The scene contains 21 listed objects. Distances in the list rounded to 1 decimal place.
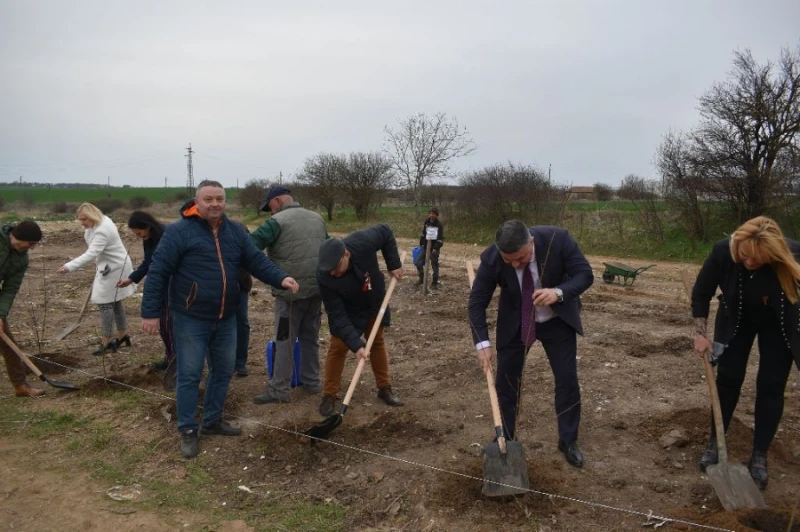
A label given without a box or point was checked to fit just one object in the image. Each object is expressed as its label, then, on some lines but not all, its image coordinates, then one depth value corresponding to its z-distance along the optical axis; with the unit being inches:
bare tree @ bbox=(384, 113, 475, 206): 1184.8
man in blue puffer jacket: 156.2
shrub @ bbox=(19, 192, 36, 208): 1658.1
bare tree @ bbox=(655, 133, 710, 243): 677.3
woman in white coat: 242.2
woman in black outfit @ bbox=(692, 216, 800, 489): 127.6
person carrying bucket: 445.4
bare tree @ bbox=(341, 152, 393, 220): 1140.5
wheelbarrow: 453.1
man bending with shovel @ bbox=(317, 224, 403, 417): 174.4
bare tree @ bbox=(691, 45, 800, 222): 616.1
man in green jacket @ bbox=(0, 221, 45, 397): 197.5
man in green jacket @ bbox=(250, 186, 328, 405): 196.1
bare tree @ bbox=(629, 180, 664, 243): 723.4
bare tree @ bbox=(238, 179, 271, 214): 1436.3
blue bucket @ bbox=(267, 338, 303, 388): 205.5
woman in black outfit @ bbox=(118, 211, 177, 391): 210.2
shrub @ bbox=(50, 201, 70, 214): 1482.5
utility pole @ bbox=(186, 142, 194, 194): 1752.0
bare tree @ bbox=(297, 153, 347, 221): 1170.0
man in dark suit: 142.6
